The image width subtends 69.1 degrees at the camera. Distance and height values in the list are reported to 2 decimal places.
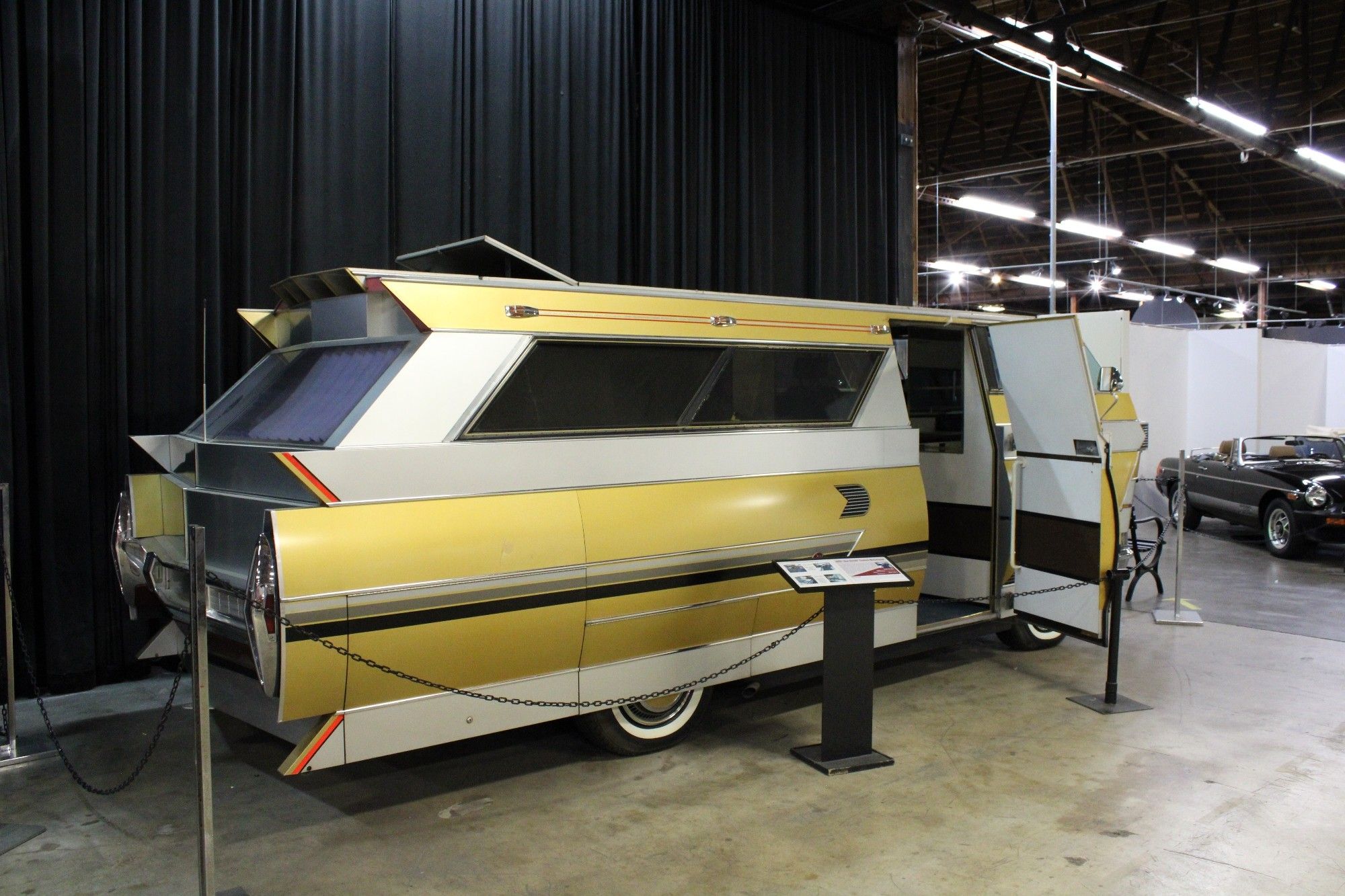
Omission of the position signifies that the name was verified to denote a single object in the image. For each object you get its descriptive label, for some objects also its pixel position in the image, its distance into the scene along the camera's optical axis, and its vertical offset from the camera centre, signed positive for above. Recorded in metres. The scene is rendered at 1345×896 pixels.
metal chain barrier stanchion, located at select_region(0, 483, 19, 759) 4.62 -1.24
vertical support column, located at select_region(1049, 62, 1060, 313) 9.11 +2.80
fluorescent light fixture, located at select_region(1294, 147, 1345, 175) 14.11 +3.61
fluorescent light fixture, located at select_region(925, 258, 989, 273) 20.91 +2.88
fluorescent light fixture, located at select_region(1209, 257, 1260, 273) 22.05 +3.15
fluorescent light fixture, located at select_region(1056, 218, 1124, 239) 16.17 +2.92
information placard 4.47 -0.82
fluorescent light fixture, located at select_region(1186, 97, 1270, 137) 12.58 +3.77
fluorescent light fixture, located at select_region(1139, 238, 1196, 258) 19.52 +3.16
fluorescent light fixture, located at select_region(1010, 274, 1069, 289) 25.30 +3.19
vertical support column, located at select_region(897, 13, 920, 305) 10.52 +2.63
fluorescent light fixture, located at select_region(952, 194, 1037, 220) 15.48 +3.11
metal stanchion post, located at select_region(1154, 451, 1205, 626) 7.63 -1.68
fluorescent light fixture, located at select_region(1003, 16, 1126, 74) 10.63 +4.04
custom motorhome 3.61 -0.42
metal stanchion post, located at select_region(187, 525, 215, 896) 3.11 -0.97
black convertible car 10.36 -0.98
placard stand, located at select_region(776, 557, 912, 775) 4.57 -1.24
